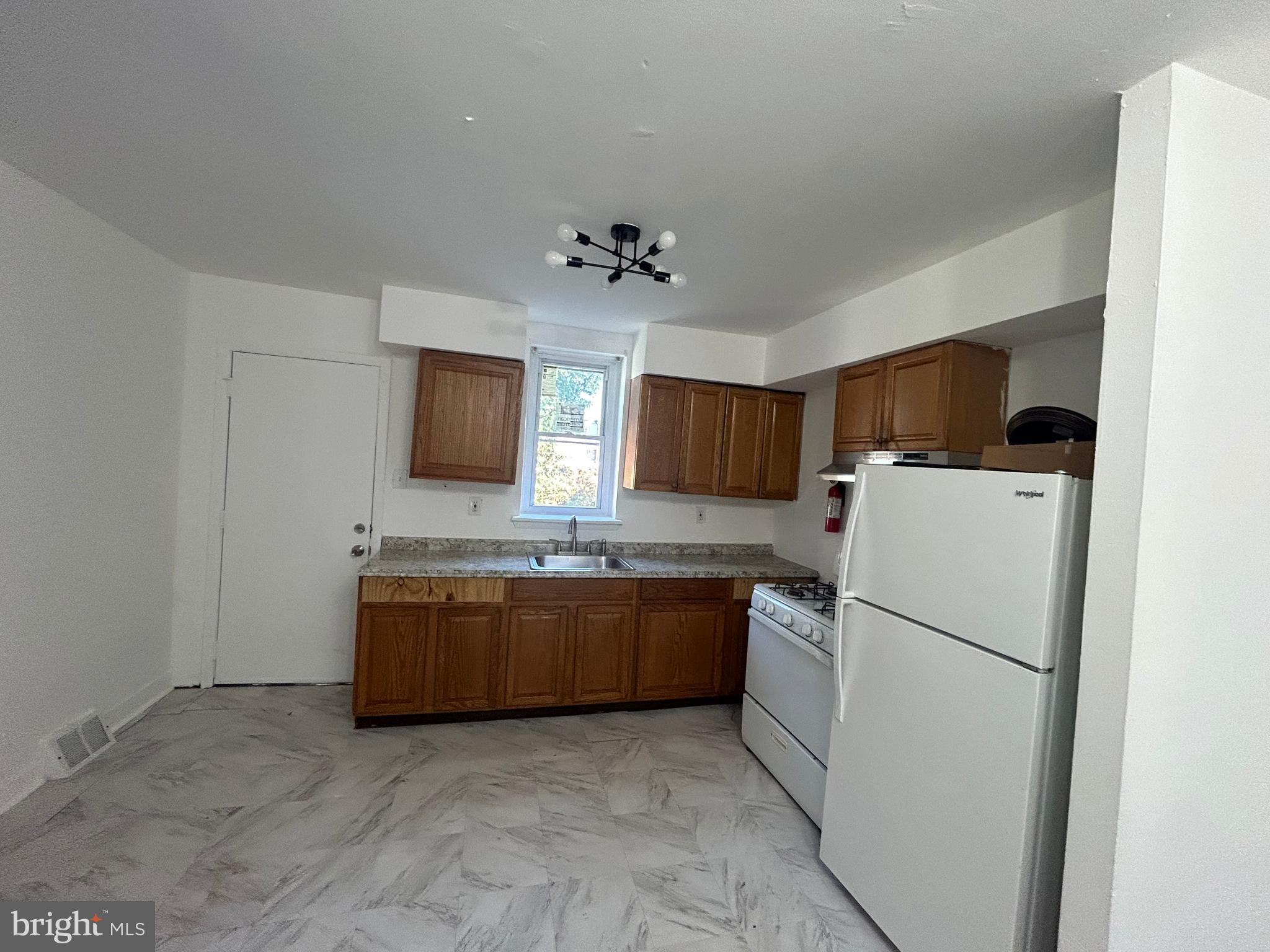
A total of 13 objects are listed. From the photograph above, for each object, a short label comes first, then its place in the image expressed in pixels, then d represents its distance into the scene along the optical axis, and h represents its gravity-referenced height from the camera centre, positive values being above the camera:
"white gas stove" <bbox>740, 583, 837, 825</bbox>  2.28 -0.99
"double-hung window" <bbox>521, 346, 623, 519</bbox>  3.76 +0.20
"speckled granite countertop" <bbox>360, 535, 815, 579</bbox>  3.02 -0.64
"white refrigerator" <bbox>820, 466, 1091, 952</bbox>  1.34 -0.62
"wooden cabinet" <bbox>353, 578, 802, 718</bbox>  2.89 -1.08
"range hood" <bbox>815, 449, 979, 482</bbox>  2.26 +0.13
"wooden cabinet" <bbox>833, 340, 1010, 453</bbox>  2.24 +0.40
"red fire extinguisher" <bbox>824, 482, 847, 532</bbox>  3.30 -0.17
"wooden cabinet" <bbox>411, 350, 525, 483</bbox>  3.20 +0.23
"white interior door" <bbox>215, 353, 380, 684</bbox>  3.21 -0.44
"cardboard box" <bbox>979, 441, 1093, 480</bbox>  1.46 +0.11
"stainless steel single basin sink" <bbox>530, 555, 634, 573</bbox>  3.48 -0.67
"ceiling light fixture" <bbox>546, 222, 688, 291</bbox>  1.77 +0.77
